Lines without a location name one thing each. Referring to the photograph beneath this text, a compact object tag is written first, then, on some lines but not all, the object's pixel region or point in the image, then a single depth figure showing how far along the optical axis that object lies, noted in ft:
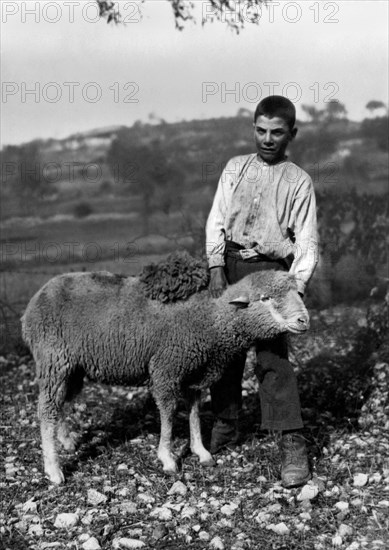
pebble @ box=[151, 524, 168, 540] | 14.73
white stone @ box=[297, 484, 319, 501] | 16.11
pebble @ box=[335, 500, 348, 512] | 15.64
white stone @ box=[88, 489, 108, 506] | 16.25
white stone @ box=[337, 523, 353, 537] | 14.65
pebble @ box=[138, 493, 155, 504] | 16.37
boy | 17.03
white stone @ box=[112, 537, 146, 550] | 14.35
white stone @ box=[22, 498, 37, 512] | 16.00
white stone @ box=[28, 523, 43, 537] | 15.00
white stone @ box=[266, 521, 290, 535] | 14.79
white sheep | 17.57
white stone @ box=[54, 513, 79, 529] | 15.26
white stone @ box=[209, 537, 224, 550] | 14.28
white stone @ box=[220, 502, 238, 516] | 15.64
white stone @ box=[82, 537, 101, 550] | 14.29
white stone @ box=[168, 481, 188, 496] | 16.72
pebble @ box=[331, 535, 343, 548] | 14.28
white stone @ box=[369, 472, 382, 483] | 17.03
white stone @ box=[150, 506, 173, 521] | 15.53
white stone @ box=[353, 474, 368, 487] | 16.83
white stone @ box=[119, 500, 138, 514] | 15.83
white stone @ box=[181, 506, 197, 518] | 15.54
